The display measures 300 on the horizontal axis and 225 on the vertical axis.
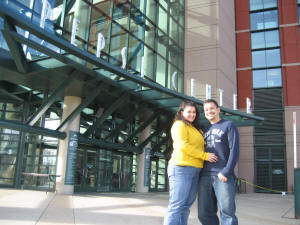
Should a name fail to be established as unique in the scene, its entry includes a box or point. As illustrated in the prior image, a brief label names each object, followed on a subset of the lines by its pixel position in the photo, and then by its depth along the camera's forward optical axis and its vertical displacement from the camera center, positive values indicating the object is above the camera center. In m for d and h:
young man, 3.33 -0.10
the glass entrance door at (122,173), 16.50 -0.50
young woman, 3.31 -0.03
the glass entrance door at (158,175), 19.36 -0.62
